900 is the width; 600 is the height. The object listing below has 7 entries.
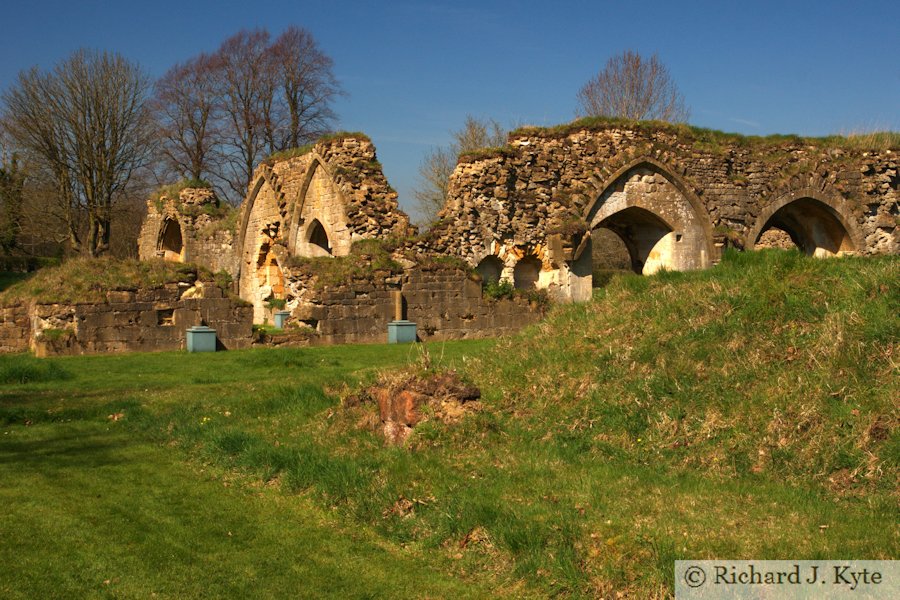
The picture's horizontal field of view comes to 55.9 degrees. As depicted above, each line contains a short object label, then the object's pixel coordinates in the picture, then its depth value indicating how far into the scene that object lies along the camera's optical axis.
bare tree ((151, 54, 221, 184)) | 42.34
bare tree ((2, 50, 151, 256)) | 32.97
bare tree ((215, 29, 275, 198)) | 41.59
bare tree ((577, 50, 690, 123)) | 41.16
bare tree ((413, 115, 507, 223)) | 40.00
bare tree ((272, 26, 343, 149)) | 41.94
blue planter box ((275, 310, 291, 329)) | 21.71
